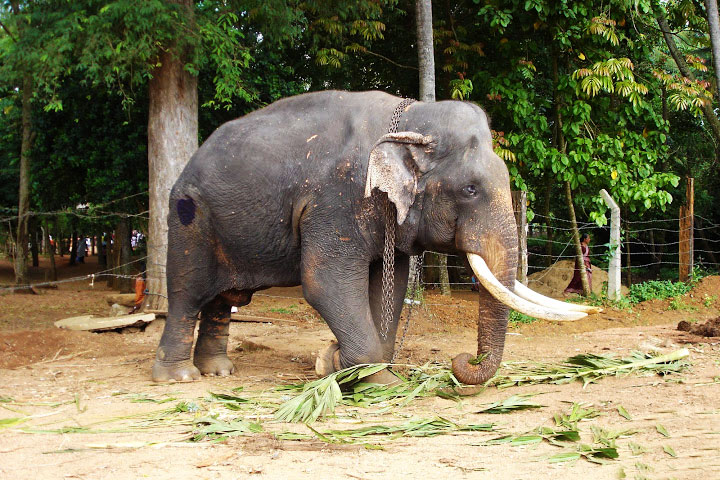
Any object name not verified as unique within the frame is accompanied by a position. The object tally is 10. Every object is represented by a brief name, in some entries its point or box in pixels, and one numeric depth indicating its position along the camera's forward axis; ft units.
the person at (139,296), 36.66
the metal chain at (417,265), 20.35
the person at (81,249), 96.50
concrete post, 37.27
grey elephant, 16.76
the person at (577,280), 43.61
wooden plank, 30.50
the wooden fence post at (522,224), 33.06
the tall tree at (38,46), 29.50
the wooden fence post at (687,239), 40.06
